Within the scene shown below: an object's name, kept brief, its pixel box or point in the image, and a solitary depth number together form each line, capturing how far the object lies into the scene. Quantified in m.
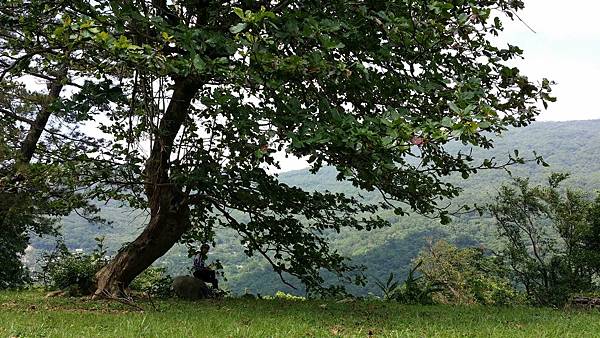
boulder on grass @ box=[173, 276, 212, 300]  11.66
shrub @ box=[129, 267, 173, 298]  13.13
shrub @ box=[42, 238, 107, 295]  11.48
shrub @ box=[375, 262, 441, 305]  11.34
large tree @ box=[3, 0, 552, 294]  5.27
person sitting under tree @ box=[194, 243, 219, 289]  12.59
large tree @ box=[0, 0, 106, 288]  7.21
